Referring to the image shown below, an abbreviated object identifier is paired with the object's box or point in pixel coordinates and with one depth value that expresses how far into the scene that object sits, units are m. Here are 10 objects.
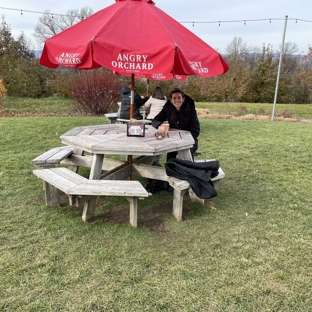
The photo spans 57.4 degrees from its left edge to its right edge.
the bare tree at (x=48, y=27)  34.78
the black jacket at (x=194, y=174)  3.14
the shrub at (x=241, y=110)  15.36
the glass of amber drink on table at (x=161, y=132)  3.34
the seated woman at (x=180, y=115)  3.88
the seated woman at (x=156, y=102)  6.43
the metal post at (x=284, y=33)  11.94
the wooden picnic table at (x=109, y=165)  2.79
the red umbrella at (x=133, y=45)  2.57
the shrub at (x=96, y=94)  12.01
